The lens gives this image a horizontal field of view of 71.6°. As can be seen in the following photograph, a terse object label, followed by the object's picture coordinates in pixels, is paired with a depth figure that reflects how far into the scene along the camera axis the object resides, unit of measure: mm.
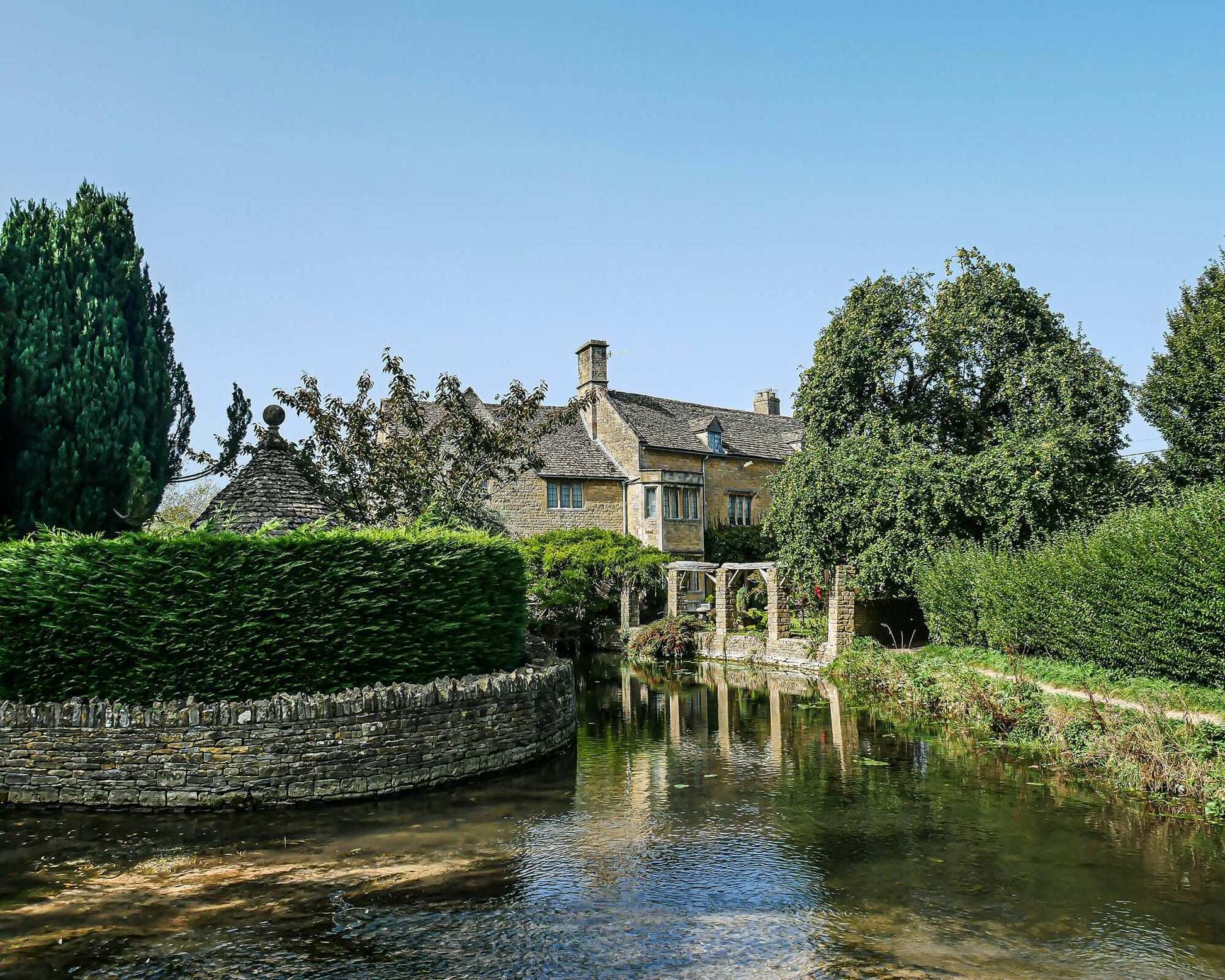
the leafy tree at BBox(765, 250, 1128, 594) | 25391
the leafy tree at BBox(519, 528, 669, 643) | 34156
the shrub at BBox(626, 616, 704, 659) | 32156
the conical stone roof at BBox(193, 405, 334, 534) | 15250
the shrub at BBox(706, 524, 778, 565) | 41625
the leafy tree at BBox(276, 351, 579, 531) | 23812
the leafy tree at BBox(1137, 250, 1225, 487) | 27156
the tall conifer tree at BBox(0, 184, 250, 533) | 18875
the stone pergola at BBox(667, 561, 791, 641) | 30391
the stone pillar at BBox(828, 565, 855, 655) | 27619
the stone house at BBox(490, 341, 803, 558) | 39781
